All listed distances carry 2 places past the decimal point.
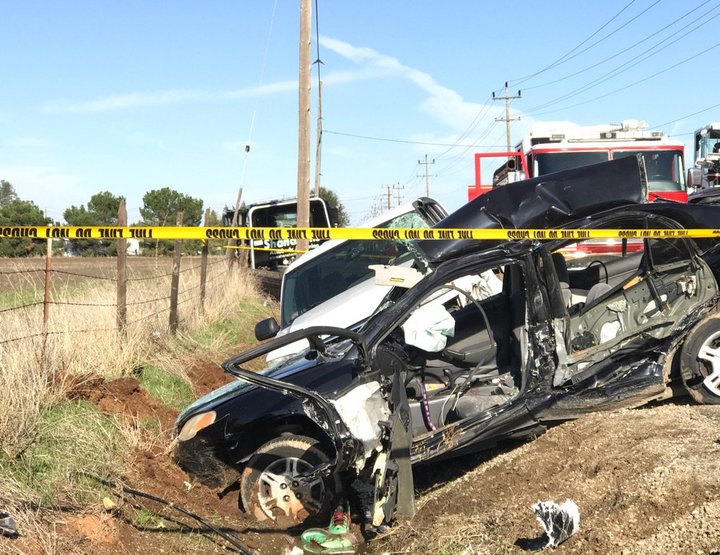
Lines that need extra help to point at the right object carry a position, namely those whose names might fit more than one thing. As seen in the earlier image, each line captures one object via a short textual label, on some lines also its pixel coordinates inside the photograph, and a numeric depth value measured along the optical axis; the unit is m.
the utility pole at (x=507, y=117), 62.19
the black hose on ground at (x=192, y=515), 5.20
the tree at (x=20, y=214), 43.63
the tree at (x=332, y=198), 75.89
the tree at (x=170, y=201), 56.97
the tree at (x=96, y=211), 55.03
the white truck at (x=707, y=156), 17.72
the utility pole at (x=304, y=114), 15.92
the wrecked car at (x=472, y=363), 5.16
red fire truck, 15.29
